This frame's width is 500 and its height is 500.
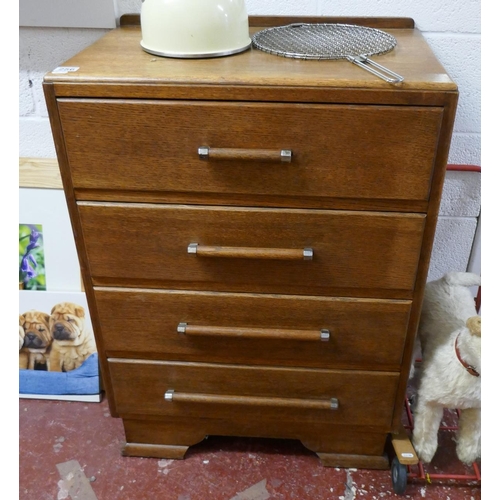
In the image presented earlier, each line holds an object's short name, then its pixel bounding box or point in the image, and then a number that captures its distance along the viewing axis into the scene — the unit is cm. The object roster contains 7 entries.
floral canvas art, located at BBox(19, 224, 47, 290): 128
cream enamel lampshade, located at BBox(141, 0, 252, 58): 82
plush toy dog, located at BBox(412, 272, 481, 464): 101
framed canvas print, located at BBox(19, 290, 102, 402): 131
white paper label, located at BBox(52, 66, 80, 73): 79
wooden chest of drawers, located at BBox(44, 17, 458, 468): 77
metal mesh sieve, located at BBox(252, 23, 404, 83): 83
